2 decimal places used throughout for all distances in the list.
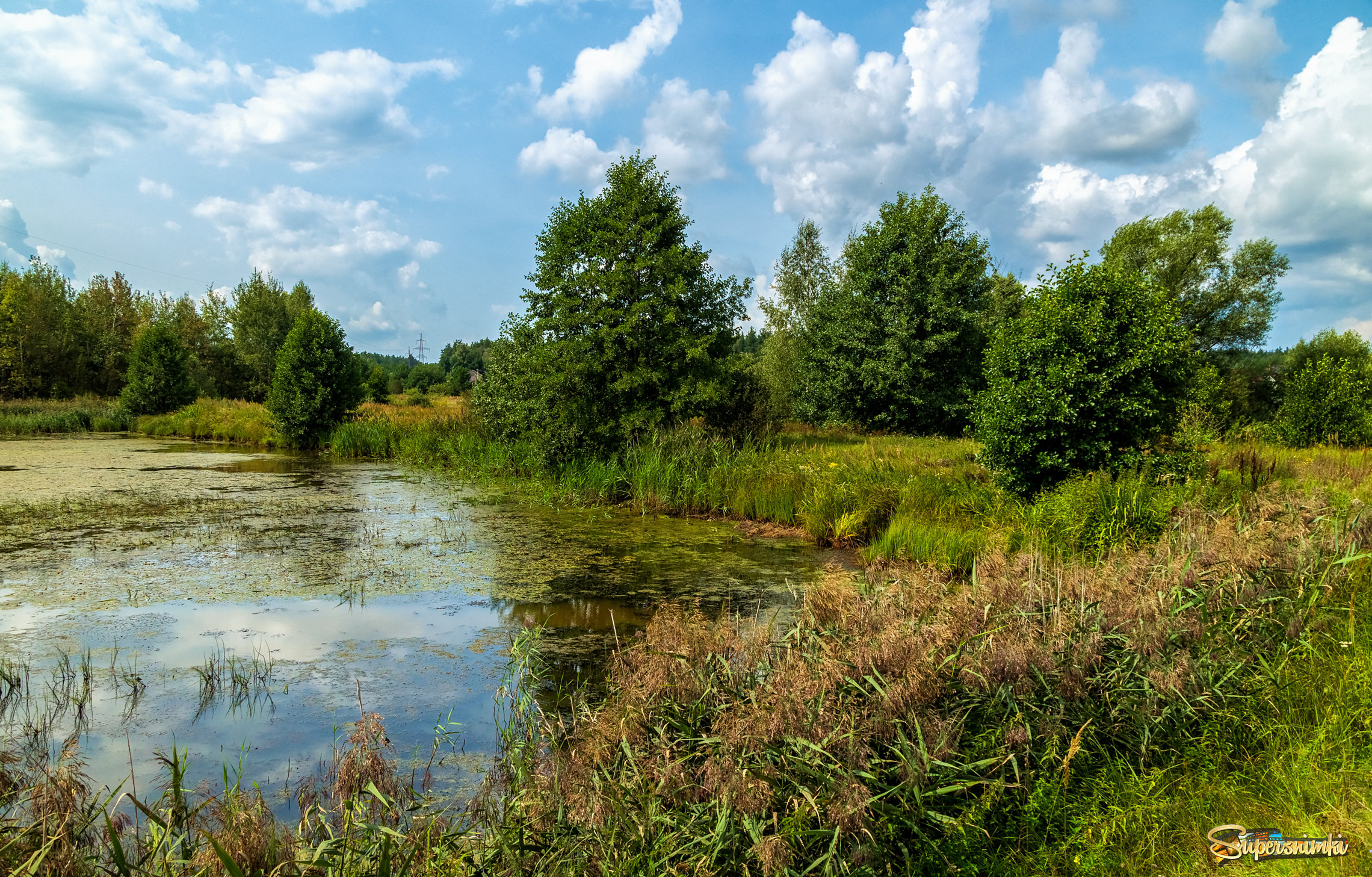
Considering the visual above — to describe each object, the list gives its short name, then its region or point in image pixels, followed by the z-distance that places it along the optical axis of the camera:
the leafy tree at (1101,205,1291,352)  30.22
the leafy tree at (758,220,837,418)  27.91
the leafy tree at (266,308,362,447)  20.25
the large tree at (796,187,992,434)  18.81
